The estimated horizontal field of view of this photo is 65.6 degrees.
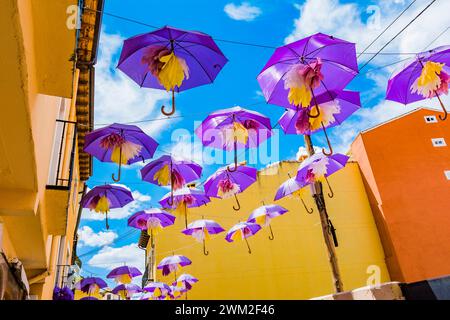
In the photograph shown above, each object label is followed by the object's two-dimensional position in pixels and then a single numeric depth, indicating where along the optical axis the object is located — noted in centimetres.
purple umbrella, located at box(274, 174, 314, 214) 738
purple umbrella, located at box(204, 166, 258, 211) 786
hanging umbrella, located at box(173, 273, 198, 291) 1420
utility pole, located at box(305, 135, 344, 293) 681
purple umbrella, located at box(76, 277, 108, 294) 1528
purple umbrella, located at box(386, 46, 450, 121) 546
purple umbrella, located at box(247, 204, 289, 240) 969
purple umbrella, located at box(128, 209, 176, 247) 854
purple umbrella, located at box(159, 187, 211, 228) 778
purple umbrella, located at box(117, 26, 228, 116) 425
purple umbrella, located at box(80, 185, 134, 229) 728
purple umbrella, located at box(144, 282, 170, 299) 1399
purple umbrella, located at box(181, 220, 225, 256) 1023
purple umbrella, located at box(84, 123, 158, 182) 610
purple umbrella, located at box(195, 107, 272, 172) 584
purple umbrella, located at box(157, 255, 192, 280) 1310
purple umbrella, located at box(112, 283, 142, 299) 1662
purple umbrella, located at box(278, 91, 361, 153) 539
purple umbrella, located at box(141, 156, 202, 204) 701
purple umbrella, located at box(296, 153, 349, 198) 675
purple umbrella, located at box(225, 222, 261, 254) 1051
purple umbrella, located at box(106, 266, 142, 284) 1414
